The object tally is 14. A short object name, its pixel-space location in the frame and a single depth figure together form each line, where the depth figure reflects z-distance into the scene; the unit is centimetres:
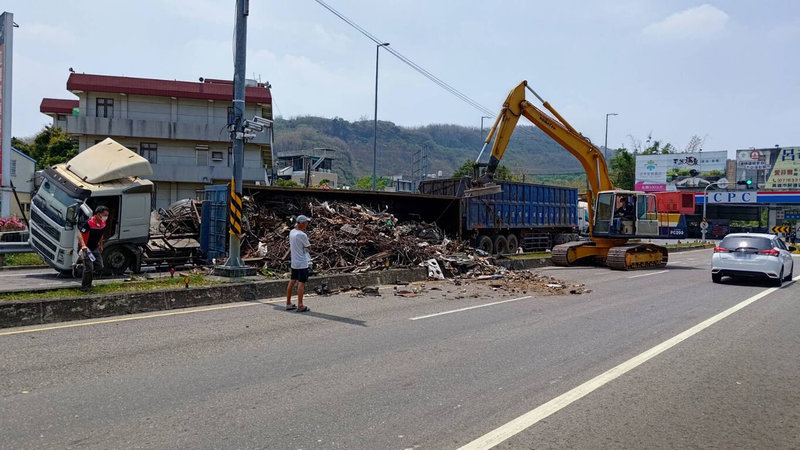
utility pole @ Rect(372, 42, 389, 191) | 3594
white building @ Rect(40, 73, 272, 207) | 4197
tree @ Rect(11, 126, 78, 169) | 5147
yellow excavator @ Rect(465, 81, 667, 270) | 2005
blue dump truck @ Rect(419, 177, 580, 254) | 2219
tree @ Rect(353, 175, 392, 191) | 8251
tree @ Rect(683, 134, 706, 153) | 8856
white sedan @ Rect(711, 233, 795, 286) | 1591
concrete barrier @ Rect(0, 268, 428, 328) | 897
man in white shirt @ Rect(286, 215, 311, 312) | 1031
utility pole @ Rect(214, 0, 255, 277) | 1295
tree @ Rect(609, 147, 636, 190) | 7719
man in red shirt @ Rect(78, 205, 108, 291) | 1062
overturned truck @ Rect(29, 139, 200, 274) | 1366
